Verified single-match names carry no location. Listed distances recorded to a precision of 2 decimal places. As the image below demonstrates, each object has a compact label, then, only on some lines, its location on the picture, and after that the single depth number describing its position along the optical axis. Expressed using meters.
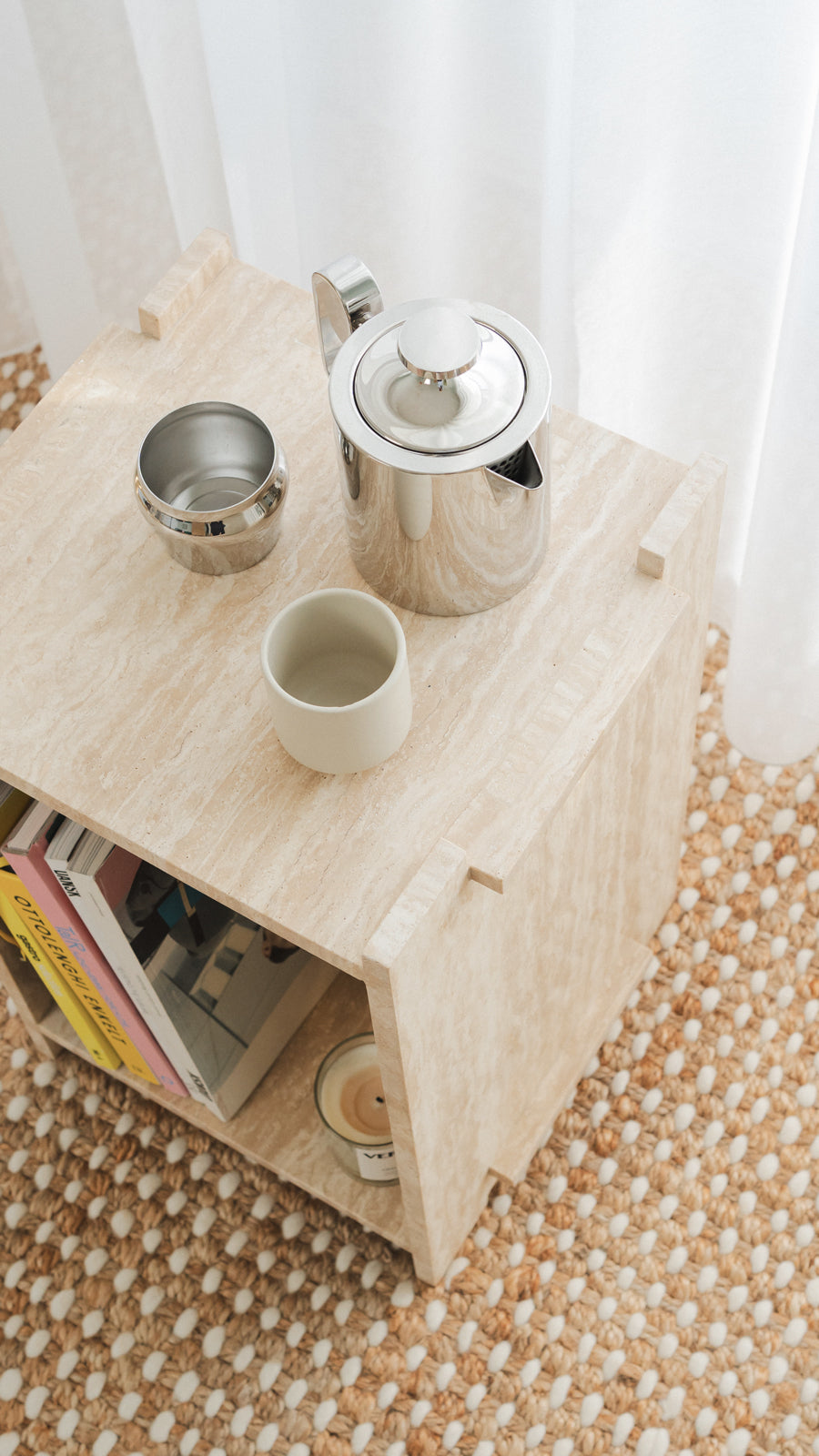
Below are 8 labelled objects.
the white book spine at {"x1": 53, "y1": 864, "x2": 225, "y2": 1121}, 0.91
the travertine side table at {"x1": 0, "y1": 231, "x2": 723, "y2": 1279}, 0.79
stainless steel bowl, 0.84
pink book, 0.90
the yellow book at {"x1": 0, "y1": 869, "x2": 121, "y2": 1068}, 0.96
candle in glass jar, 1.04
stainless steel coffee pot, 0.76
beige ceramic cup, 0.76
